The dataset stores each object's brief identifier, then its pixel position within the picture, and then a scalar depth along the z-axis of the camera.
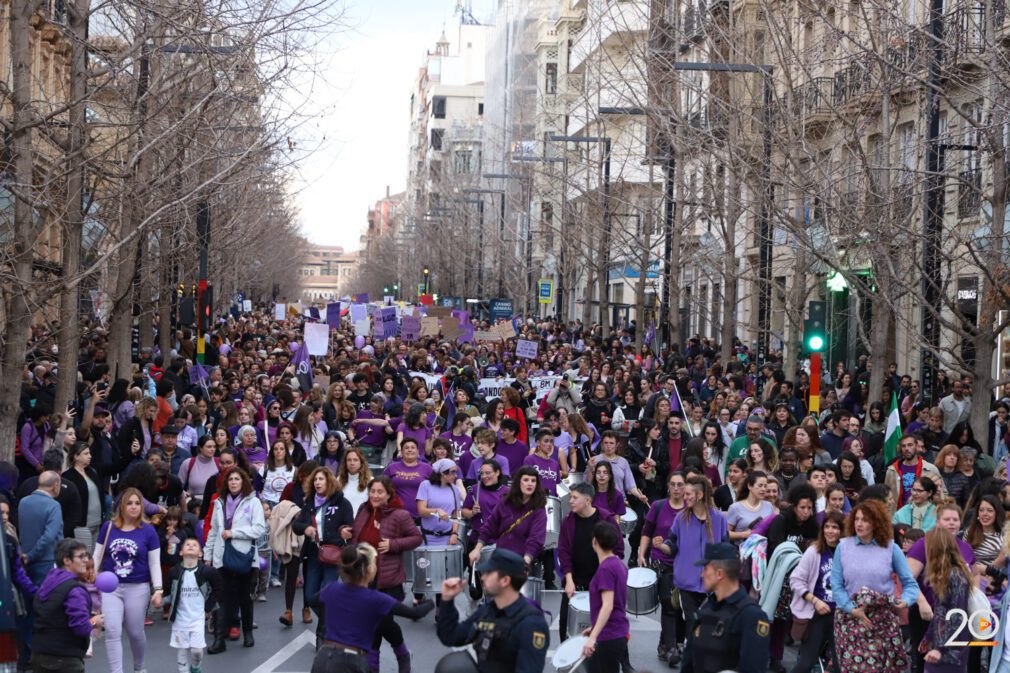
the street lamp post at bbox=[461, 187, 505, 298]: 60.60
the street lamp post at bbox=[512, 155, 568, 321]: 39.33
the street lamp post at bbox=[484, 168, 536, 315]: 50.59
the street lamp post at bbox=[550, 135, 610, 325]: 37.06
